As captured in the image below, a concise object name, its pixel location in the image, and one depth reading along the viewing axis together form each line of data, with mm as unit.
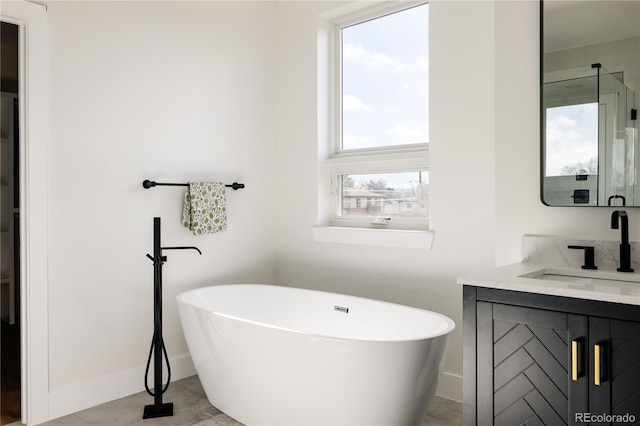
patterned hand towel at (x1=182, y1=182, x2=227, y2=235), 3096
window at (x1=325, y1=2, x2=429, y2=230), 3092
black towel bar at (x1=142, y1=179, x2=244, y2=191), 2928
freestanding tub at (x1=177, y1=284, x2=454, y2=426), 2053
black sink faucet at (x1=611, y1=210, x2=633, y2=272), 1875
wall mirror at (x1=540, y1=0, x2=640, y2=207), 1961
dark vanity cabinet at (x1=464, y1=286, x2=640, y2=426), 1454
